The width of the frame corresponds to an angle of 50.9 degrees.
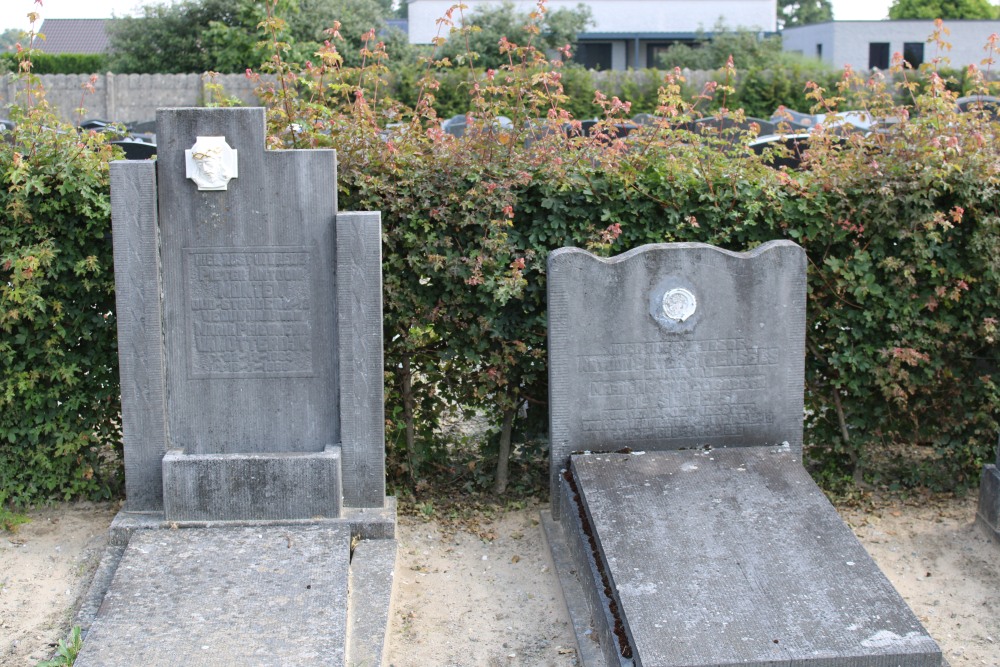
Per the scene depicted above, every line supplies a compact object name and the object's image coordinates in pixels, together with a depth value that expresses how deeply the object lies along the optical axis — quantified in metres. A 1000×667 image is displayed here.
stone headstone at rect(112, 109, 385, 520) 4.74
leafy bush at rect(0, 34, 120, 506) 4.96
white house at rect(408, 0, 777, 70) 37.75
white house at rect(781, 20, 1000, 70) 37.78
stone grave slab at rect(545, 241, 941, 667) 3.96
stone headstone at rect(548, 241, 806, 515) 4.98
